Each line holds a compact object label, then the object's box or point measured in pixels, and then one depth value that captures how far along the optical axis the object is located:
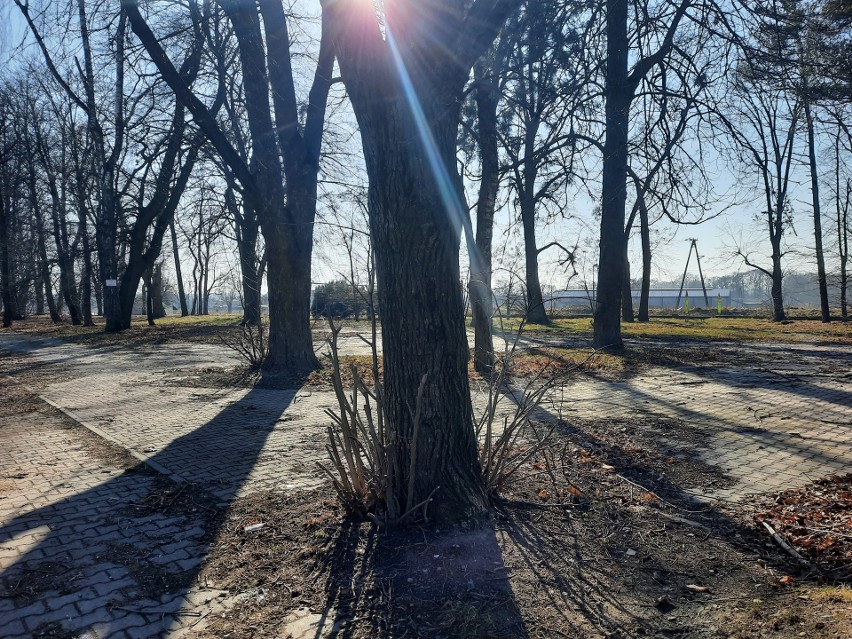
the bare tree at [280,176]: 10.67
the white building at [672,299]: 78.97
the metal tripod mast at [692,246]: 56.34
